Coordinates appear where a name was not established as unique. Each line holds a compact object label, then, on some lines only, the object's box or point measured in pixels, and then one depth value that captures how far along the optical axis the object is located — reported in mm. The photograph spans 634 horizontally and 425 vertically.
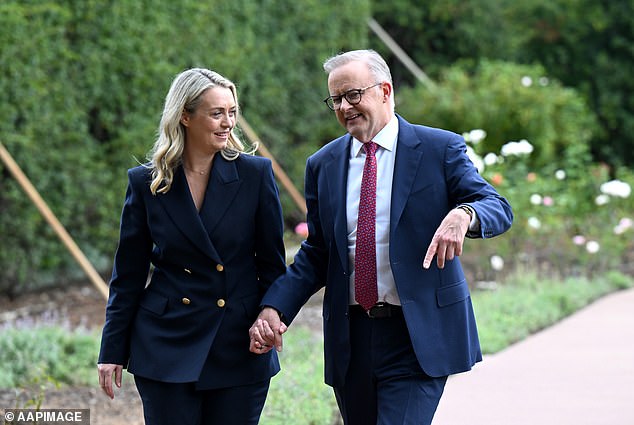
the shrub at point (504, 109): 28078
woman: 7375
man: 7254
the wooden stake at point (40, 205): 16062
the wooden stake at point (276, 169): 21469
